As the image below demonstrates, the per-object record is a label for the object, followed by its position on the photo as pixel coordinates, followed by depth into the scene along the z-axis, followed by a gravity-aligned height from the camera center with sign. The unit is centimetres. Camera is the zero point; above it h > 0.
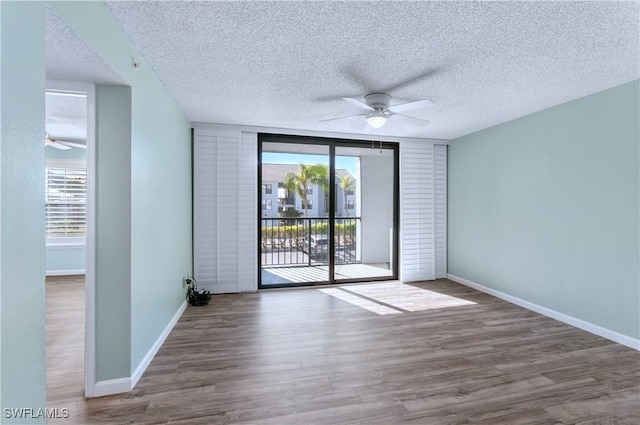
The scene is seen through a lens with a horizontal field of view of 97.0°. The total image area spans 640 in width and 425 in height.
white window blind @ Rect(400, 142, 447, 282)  482 +7
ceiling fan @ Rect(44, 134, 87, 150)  408 +106
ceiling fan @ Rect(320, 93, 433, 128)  273 +106
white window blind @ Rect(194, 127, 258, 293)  404 +7
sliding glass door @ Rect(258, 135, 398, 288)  464 +9
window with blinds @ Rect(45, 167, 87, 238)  520 +20
